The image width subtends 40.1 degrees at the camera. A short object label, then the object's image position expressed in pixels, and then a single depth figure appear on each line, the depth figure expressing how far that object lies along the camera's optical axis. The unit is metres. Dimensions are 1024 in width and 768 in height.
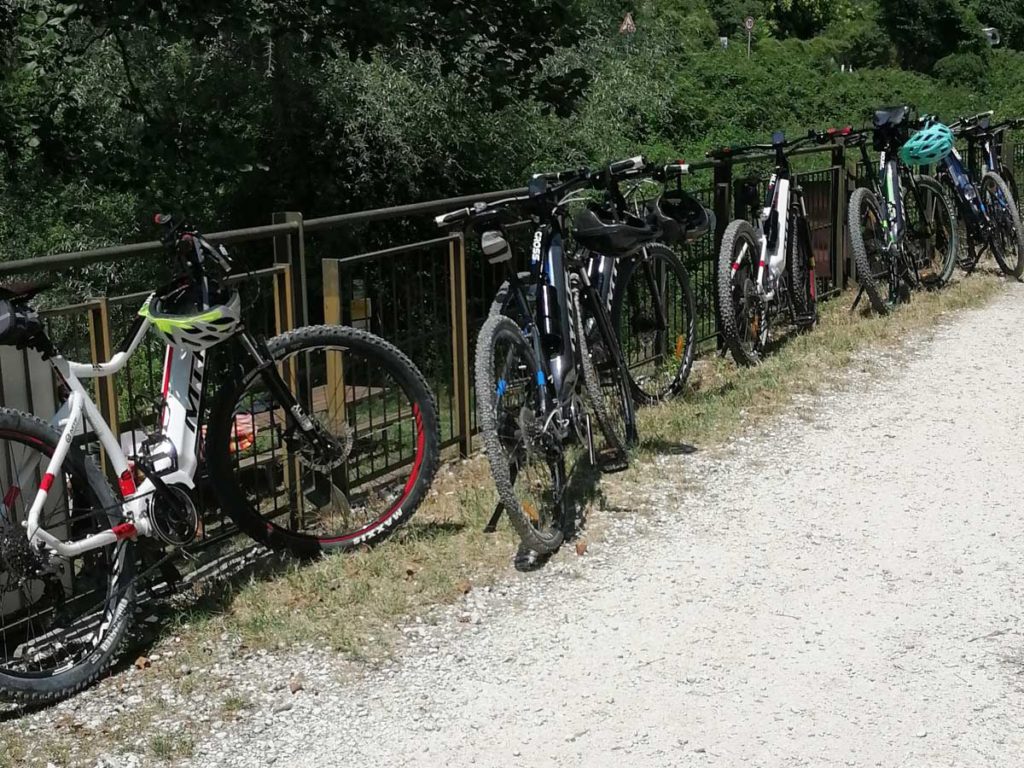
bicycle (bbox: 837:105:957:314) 9.64
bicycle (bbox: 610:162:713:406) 6.93
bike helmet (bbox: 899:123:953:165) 10.17
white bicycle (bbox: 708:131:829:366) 8.23
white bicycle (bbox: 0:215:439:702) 4.33
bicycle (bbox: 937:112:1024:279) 11.06
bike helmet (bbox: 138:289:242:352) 4.70
